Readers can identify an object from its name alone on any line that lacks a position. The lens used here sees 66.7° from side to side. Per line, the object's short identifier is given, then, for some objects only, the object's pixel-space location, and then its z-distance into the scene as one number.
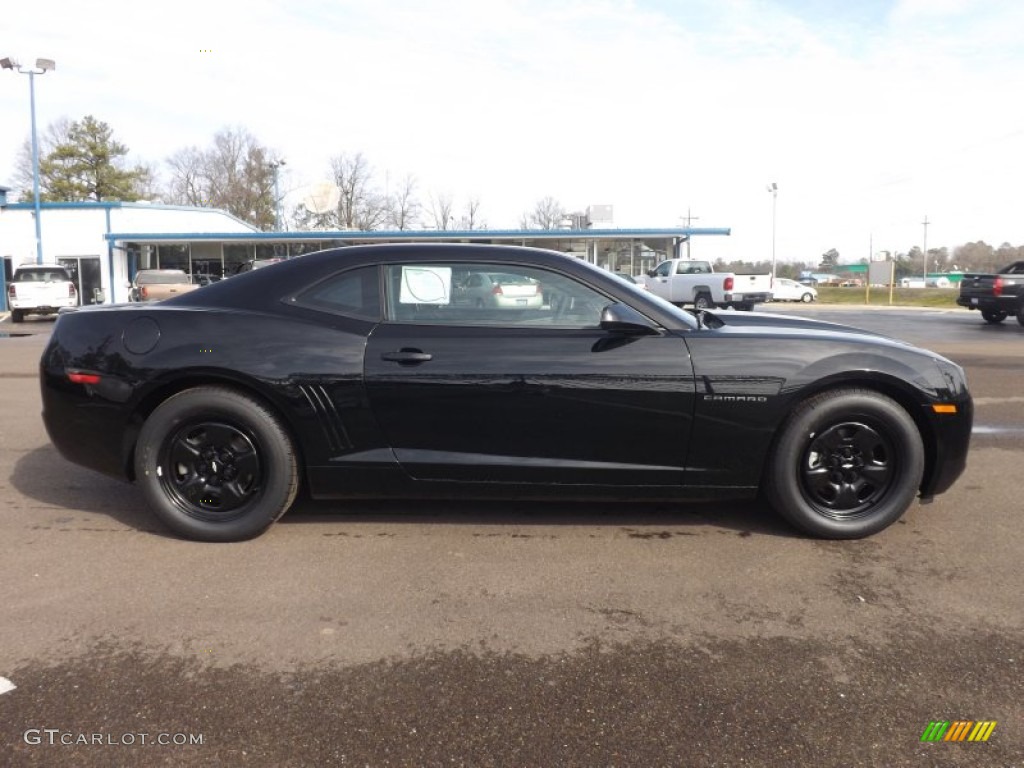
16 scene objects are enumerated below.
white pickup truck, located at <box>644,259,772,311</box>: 25.70
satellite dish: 43.34
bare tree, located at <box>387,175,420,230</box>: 64.38
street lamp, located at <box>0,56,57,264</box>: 27.80
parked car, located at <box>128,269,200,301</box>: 21.22
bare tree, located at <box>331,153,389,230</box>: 63.34
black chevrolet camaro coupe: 3.62
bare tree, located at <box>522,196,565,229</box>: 66.81
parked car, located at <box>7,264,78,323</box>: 22.30
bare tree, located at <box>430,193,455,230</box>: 64.19
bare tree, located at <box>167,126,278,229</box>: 62.72
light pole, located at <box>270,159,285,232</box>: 48.61
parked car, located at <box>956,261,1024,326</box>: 18.81
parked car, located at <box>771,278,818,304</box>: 44.19
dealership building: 31.70
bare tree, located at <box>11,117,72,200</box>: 57.44
